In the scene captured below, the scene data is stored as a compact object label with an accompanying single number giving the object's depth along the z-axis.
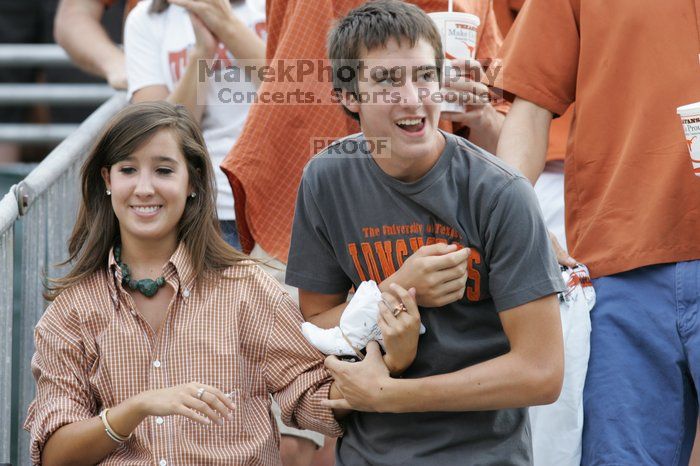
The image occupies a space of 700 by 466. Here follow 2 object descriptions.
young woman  6.51
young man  6.02
